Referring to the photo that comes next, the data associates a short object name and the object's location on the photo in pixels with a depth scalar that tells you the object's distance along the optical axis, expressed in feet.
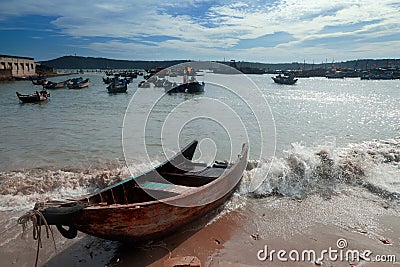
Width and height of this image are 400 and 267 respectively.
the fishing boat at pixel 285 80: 197.58
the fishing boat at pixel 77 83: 141.49
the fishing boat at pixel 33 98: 79.87
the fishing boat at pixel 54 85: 137.36
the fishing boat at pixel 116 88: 117.80
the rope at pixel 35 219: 11.00
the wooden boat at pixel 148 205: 11.82
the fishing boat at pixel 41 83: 141.73
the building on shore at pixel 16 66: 180.92
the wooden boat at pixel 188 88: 116.95
